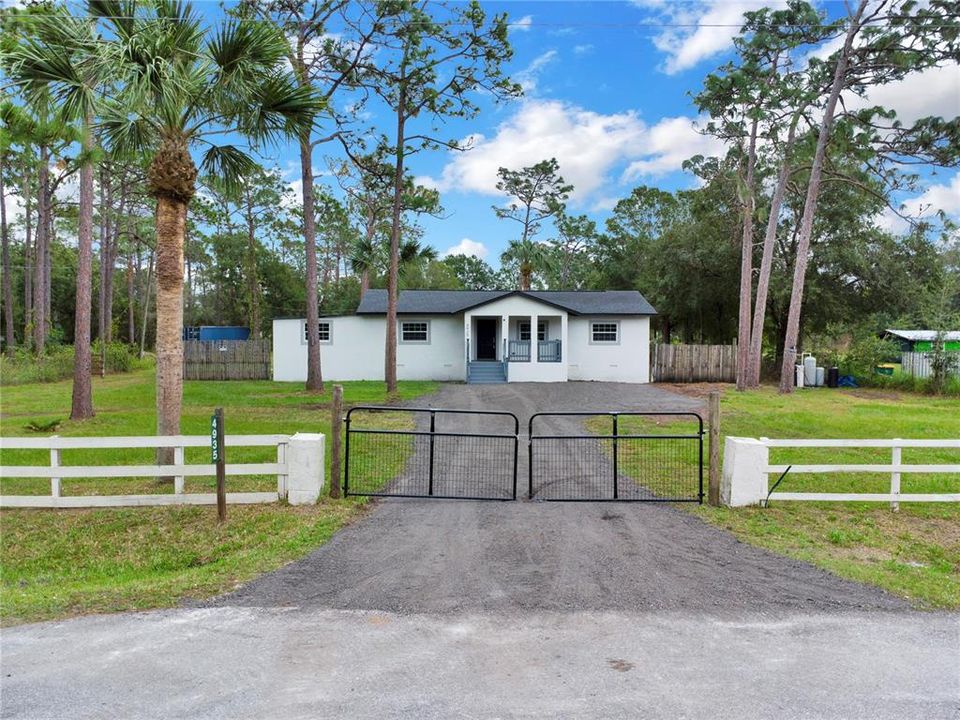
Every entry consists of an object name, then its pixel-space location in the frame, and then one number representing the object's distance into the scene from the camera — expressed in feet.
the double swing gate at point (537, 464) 23.22
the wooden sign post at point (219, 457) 18.79
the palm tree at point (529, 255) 102.17
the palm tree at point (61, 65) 20.67
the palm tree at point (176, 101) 20.76
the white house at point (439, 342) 79.20
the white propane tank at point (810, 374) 78.89
